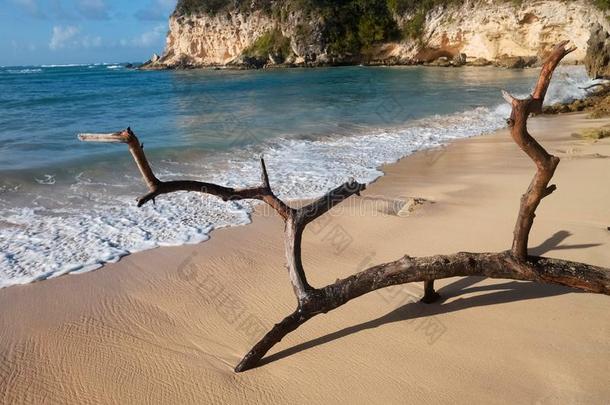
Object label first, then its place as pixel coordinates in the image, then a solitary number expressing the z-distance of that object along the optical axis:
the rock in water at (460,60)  51.32
